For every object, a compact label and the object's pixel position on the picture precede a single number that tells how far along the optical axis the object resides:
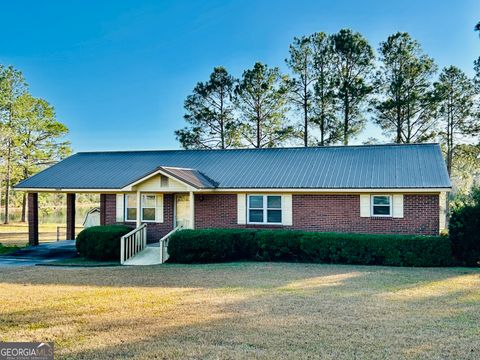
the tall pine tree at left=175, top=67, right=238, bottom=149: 33.62
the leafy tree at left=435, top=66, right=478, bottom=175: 29.44
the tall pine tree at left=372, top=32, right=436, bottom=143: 29.47
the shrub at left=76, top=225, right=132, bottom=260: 16.52
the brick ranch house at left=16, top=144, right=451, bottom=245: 16.16
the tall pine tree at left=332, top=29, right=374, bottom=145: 30.67
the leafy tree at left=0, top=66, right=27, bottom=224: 38.78
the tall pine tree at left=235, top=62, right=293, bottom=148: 32.53
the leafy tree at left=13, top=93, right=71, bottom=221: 39.78
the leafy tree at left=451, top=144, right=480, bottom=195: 30.95
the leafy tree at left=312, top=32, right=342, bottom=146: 31.25
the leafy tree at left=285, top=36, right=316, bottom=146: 31.80
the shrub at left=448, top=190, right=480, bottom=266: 14.18
